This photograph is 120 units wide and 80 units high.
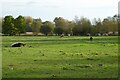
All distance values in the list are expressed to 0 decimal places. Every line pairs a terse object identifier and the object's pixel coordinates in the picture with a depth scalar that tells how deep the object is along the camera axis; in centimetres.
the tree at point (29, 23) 13788
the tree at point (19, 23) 11444
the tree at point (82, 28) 12640
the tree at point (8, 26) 10925
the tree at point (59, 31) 12995
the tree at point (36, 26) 13738
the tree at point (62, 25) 13038
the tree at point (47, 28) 13438
